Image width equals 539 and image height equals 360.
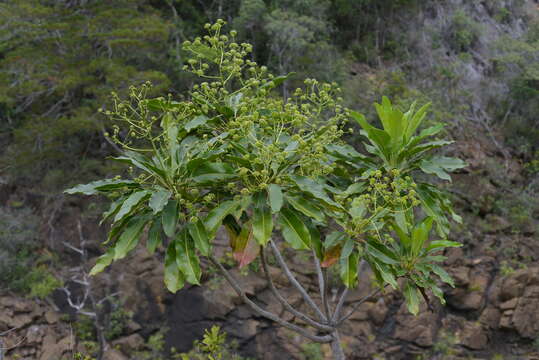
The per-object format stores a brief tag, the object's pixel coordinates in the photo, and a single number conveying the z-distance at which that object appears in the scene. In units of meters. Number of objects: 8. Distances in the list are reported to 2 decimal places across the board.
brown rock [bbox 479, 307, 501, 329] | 5.52
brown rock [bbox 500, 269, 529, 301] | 5.54
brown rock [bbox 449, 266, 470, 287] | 5.75
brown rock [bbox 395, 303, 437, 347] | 5.35
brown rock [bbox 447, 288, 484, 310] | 5.65
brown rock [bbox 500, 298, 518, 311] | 5.47
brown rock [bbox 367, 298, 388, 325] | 5.52
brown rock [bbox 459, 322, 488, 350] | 5.38
